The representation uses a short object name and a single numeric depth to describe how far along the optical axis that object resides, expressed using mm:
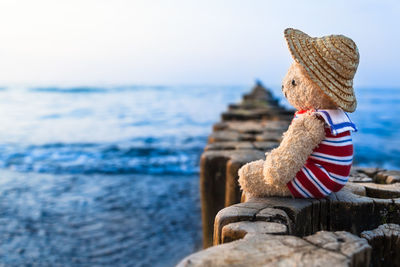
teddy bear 733
